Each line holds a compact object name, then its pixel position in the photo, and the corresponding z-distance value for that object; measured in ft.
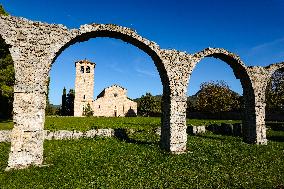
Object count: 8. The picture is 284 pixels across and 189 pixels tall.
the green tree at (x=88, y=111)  173.48
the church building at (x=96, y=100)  179.32
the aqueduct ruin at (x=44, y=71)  30.78
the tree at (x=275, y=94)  119.16
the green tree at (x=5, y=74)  79.00
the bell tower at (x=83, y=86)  178.70
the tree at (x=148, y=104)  203.56
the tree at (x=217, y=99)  141.28
